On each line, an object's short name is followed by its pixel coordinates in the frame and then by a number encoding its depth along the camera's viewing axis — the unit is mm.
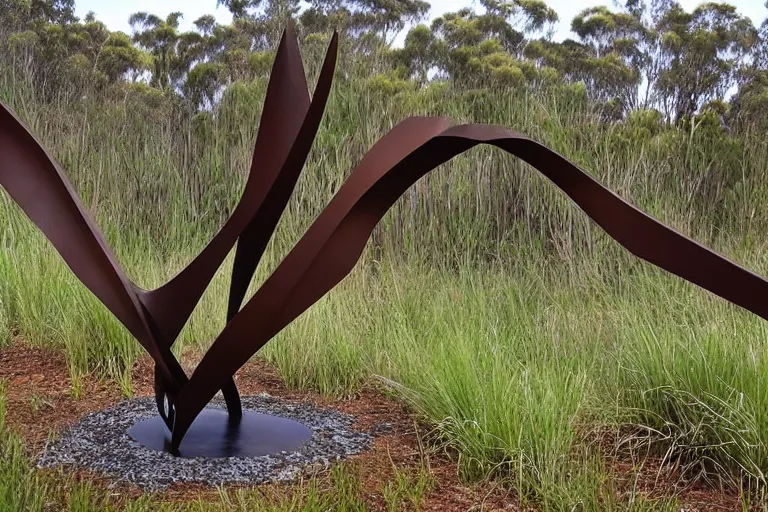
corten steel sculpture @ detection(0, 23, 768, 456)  1548
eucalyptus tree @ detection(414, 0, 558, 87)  11656
